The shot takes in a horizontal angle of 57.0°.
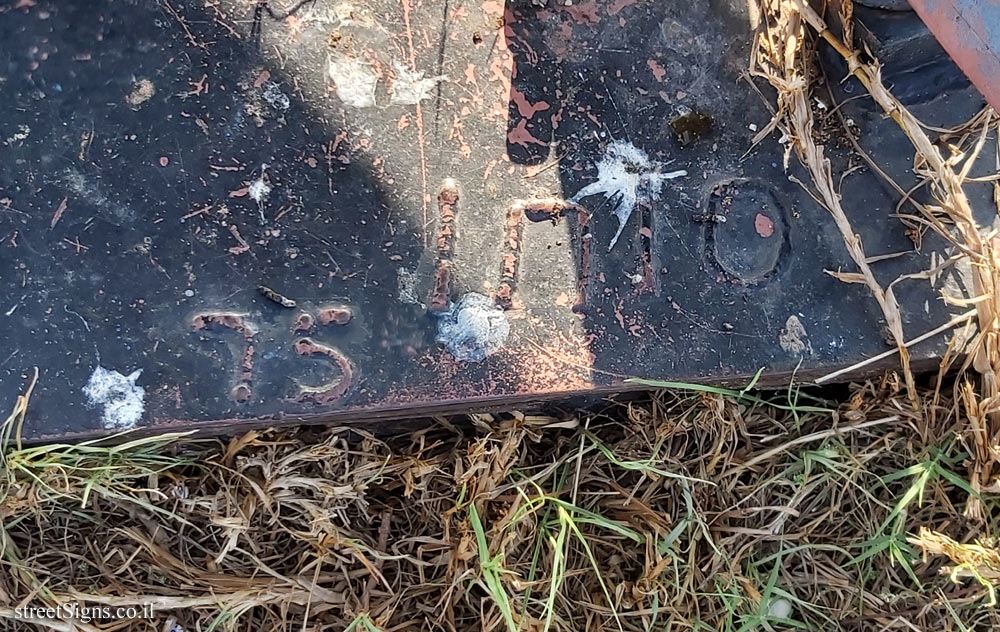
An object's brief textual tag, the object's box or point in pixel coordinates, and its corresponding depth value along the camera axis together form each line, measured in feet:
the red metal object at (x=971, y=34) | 1.11
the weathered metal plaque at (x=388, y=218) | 1.30
